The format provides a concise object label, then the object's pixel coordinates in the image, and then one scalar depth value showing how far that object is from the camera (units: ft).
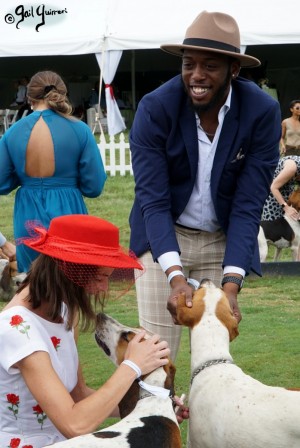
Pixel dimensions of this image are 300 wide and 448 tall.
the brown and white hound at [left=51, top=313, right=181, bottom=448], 15.54
